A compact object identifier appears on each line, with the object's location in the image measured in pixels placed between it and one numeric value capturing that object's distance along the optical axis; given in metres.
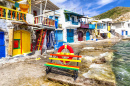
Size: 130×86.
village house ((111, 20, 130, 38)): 44.07
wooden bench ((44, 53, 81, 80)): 4.21
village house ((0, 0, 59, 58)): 7.18
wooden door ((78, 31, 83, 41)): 27.72
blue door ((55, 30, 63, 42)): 21.85
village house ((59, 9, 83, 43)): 22.76
